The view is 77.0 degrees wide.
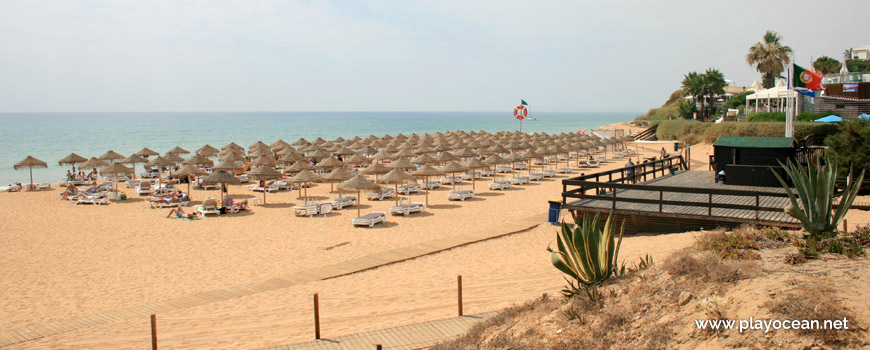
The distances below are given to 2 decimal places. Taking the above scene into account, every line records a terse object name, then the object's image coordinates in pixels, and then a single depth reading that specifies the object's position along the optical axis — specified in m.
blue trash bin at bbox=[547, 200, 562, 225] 14.06
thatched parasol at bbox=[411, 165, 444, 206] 20.58
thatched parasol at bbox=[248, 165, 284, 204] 20.86
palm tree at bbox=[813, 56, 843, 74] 52.84
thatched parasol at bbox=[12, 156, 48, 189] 27.08
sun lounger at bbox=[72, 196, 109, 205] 21.42
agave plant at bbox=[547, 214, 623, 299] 6.32
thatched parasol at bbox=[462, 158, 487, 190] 23.69
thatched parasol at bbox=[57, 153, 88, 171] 27.72
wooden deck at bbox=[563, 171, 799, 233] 10.31
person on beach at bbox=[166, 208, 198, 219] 18.11
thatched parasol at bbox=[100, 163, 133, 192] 23.36
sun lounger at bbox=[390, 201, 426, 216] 18.00
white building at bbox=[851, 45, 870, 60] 64.38
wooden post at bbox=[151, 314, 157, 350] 6.77
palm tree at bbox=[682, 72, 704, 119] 50.94
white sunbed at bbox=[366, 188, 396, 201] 21.83
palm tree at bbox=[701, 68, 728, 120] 50.31
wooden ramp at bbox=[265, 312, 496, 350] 6.70
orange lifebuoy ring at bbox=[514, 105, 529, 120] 47.49
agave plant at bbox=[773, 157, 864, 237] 6.48
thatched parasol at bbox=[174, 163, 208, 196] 22.45
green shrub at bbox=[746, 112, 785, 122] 32.94
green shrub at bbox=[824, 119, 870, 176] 15.20
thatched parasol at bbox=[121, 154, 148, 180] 27.56
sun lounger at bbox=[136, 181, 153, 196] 23.83
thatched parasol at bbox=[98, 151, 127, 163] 28.13
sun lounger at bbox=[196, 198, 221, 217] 18.50
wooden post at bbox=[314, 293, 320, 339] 7.11
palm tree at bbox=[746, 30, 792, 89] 48.97
